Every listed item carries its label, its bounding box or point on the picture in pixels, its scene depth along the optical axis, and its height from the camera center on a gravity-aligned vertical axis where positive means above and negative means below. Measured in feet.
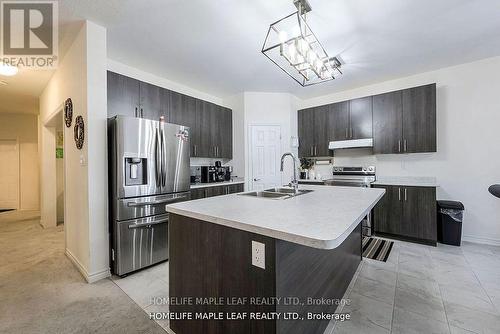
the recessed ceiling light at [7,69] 9.11 +4.25
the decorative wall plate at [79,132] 7.62 +1.28
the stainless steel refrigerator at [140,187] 7.52 -0.76
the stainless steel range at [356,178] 11.84 -0.88
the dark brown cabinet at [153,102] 9.74 +3.04
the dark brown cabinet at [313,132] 14.29 +2.23
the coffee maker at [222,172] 13.55 -0.43
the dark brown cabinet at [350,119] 12.73 +2.73
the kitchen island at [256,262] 3.33 -1.79
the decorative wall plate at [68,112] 8.51 +2.25
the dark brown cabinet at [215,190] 10.61 -1.37
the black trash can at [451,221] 10.01 -2.75
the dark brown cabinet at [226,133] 14.19 +2.14
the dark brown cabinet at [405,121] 10.92 +2.27
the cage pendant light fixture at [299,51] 5.92 +3.49
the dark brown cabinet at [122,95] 8.68 +3.00
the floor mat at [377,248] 9.16 -3.93
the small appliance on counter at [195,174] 13.21 -0.51
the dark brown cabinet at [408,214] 10.26 -2.56
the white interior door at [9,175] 18.92 -0.60
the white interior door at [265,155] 14.40 +0.67
